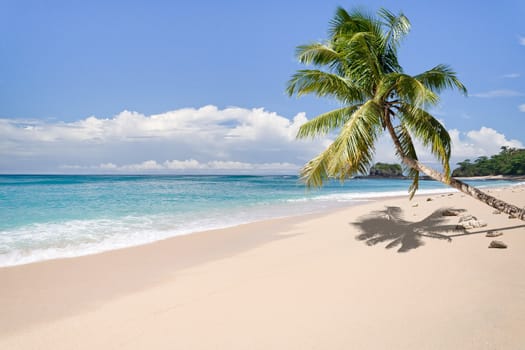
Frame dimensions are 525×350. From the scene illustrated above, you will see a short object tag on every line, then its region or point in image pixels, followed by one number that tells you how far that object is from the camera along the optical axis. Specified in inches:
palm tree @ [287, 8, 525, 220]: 259.1
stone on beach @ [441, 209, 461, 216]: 410.9
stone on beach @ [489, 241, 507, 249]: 233.9
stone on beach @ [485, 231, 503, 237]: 267.6
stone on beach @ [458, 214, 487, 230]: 312.7
